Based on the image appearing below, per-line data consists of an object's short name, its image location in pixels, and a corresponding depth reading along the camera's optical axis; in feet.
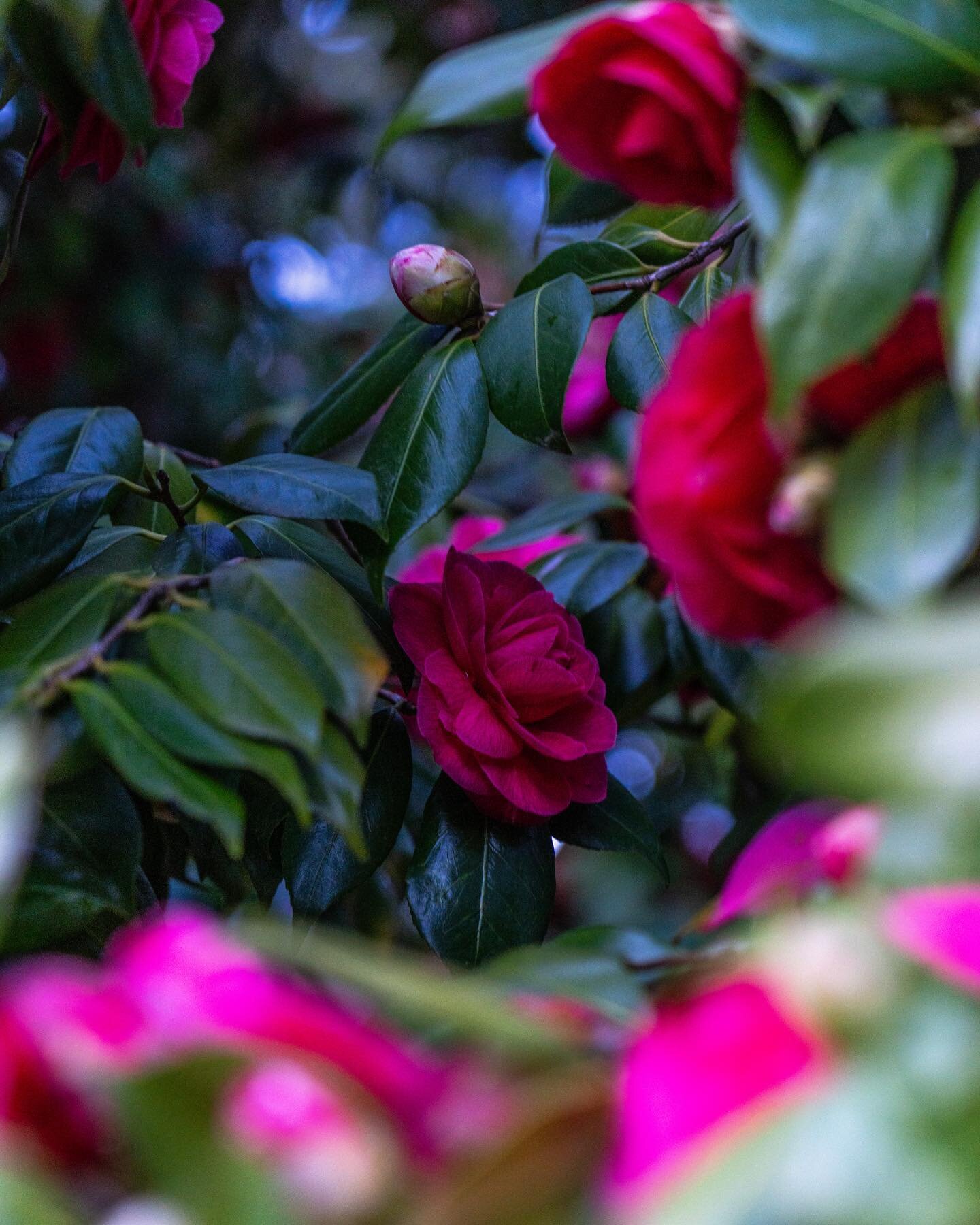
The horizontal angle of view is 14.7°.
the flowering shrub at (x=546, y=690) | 2.42
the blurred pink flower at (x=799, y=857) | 3.11
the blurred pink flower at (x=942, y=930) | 2.62
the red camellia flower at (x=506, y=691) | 3.63
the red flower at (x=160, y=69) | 3.65
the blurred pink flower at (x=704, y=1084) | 2.33
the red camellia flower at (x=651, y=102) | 3.20
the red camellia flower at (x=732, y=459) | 3.15
